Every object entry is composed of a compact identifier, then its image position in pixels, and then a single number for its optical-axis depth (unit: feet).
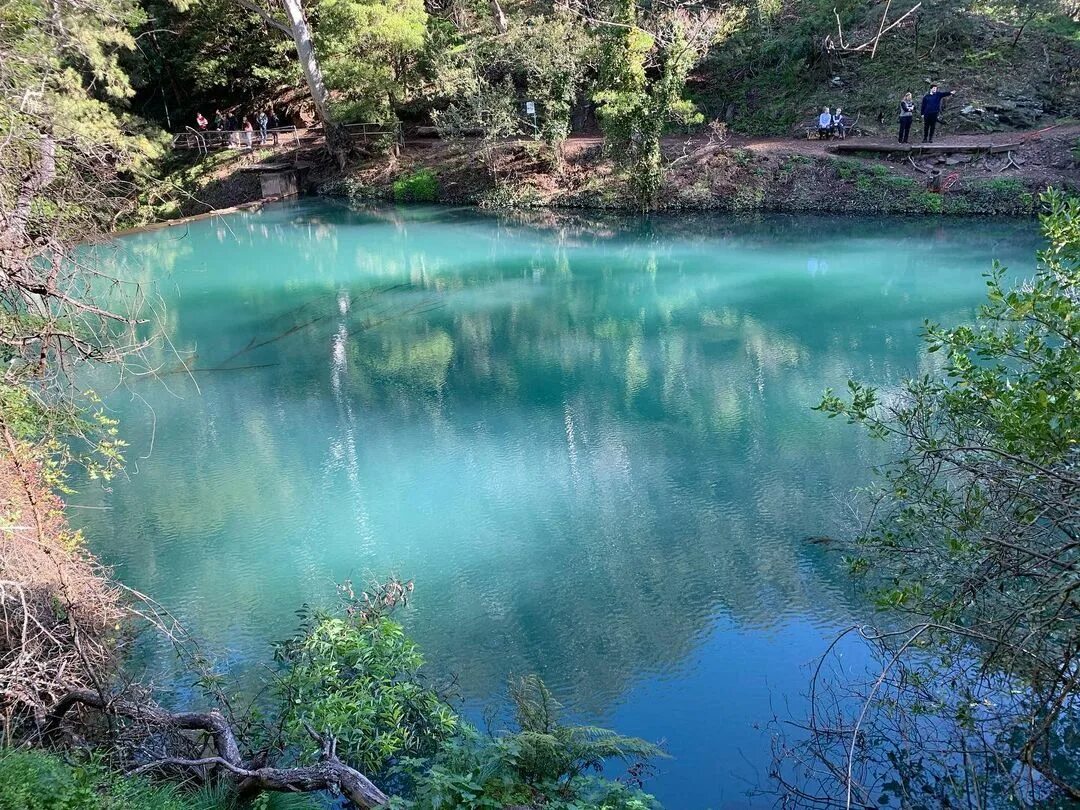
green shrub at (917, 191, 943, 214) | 78.28
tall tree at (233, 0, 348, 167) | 99.29
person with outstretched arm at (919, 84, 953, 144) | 79.66
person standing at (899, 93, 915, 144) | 80.53
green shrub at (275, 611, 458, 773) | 18.12
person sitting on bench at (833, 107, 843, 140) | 90.06
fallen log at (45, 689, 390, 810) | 15.80
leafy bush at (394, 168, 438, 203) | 105.60
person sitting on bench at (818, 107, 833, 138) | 90.43
